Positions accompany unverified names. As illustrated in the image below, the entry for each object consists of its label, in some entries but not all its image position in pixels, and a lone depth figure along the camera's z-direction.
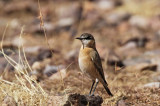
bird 10.34
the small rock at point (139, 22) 24.25
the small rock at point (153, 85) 11.83
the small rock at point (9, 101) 8.69
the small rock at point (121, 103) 9.45
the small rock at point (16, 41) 19.74
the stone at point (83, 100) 8.32
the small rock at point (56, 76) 12.64
